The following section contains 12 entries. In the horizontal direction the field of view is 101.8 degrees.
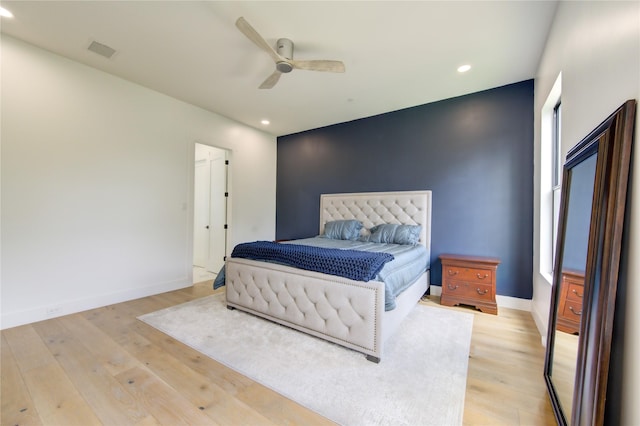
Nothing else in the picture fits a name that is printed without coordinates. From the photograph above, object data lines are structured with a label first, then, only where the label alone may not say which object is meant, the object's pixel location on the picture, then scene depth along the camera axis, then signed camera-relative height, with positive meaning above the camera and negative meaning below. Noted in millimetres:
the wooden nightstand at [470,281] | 3162 -945
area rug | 1612 -1288
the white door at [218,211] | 4992 -276
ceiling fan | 2447 +1304
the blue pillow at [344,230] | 4316 -469
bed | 2137 -965
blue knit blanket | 2227 -554
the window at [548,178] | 2689 +328
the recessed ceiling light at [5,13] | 2251 +1557
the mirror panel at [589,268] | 1024 -275
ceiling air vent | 2699 +1534
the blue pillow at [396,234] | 3760 -449
